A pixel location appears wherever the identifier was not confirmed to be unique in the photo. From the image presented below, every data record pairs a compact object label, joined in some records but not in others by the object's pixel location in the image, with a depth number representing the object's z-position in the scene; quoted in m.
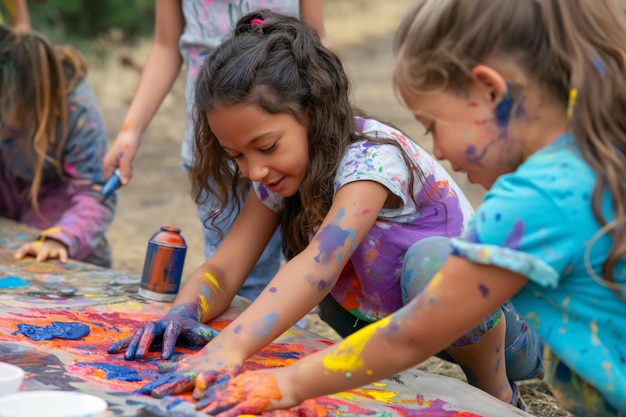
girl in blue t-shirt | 1.66
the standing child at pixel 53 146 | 3.76
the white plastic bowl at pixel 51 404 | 1.62
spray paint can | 2.97
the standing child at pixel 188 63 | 3.22
